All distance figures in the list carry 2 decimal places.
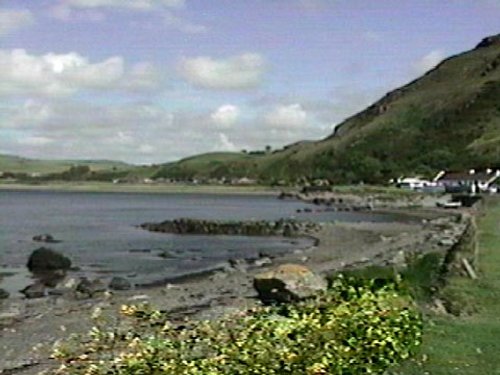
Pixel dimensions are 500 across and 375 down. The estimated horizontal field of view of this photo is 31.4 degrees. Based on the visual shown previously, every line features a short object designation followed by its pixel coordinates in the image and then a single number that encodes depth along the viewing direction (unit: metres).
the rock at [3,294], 37.88
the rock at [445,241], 49.47
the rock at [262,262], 50.36
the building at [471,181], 166.27
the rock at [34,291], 38.22
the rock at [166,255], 57.90
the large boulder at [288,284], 24.30
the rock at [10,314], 29.77
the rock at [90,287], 37.73
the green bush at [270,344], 10.08
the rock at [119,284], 40.01
